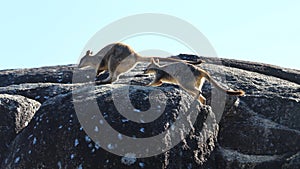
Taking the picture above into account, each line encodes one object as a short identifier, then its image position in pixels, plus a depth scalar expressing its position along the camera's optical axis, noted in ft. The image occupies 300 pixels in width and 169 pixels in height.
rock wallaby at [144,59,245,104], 42.39
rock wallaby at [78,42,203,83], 47.96
